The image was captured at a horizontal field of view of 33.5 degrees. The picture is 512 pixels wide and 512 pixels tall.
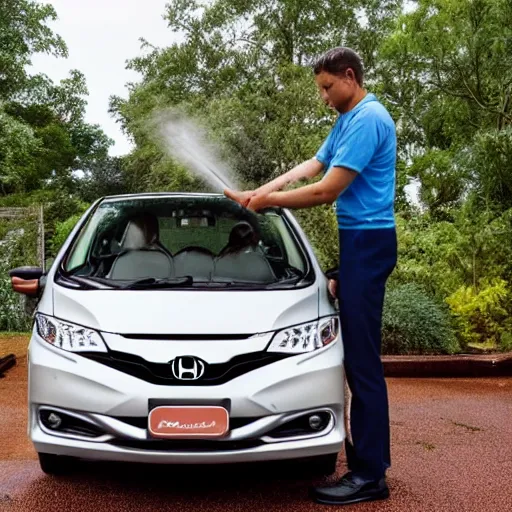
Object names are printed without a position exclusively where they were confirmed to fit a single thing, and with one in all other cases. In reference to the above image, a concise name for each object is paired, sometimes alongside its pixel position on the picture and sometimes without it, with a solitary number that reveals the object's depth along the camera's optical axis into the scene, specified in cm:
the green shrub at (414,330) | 934
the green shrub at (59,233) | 1763
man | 410
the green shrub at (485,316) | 979
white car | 376
